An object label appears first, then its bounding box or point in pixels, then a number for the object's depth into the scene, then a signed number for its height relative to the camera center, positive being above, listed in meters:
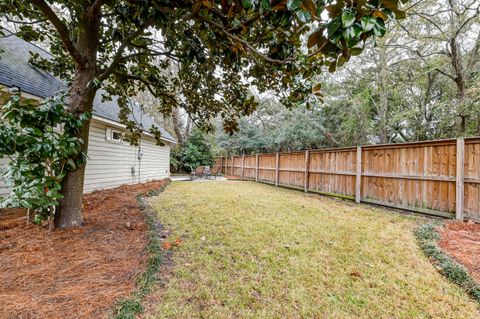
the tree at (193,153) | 18.39 +0.69
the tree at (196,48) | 1.43 +1.43
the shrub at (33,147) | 2.31 +0.10
